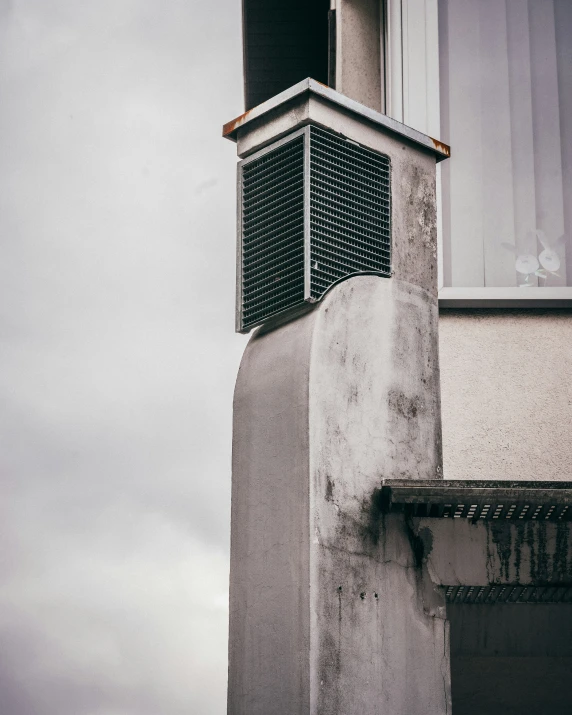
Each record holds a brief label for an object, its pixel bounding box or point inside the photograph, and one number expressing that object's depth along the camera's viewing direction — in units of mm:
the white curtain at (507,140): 10094
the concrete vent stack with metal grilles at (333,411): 7664
